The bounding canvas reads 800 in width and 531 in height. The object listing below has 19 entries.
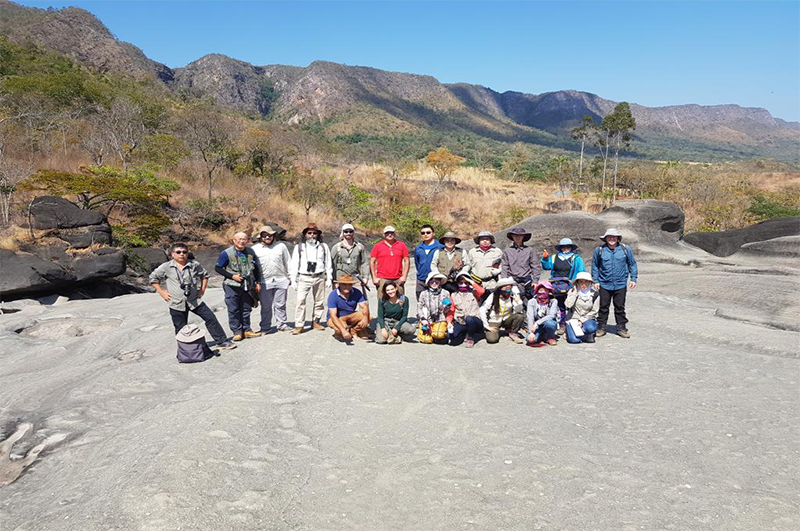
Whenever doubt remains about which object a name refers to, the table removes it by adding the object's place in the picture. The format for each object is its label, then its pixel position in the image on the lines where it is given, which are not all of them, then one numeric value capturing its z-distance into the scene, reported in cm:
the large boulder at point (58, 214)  1383
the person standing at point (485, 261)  670
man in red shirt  654
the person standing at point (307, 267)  665
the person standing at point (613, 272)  664
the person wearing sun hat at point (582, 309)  653
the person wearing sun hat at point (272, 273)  655
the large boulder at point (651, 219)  1445
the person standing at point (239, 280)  614
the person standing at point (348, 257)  668
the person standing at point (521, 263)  677
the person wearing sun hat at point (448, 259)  657
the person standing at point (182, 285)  578
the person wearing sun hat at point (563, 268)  674
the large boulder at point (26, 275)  1098
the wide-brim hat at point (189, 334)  587
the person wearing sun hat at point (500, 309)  649
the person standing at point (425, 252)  664
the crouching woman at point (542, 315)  637
